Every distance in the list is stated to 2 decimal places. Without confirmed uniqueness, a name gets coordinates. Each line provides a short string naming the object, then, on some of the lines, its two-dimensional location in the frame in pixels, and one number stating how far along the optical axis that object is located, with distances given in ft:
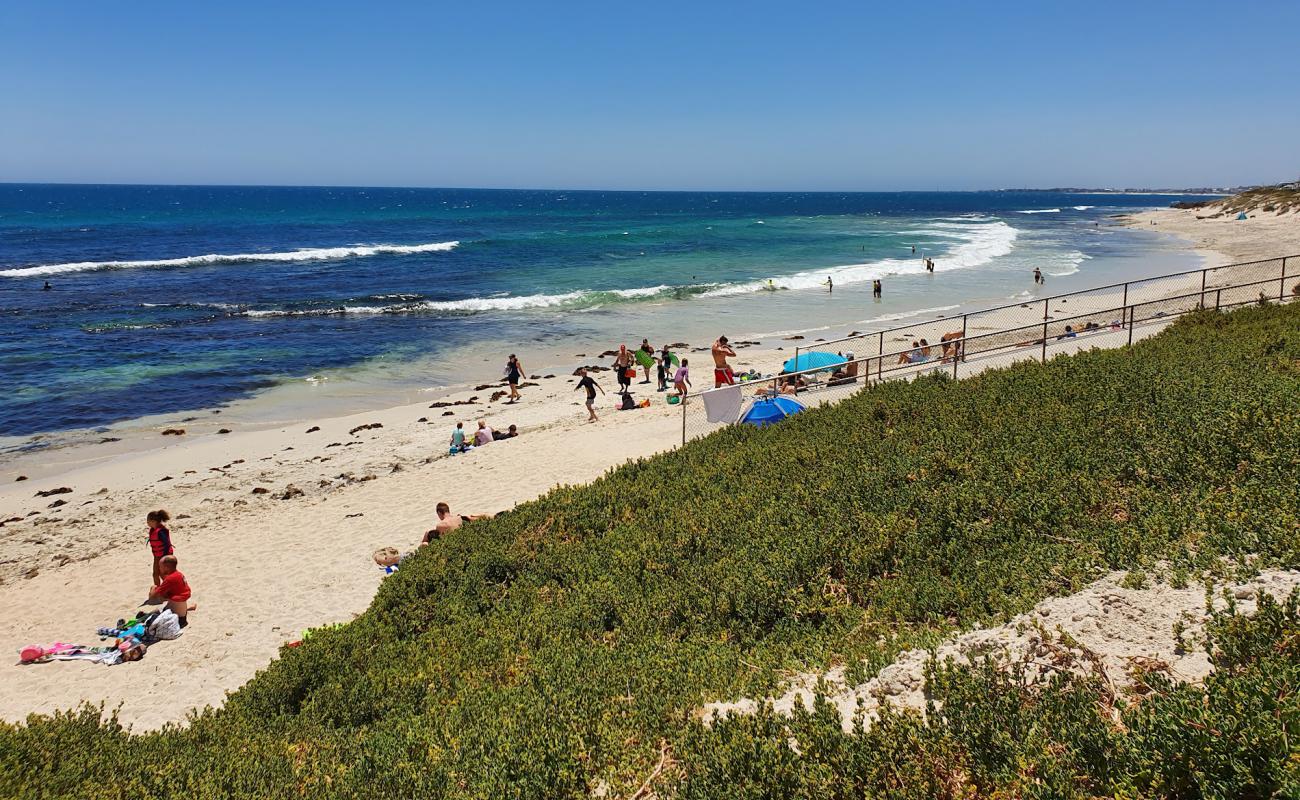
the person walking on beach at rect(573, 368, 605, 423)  64.18
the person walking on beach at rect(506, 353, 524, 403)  76.28
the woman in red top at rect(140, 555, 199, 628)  35.12
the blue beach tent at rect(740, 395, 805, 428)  45.24
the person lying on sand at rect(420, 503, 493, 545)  37.42
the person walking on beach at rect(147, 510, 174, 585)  36.60
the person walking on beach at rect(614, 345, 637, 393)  69.31
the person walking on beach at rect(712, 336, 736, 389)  62.59
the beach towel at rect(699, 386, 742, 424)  48.44
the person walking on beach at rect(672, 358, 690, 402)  69.00
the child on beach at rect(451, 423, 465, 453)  58.65
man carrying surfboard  77.30
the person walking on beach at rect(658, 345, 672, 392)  74.74
